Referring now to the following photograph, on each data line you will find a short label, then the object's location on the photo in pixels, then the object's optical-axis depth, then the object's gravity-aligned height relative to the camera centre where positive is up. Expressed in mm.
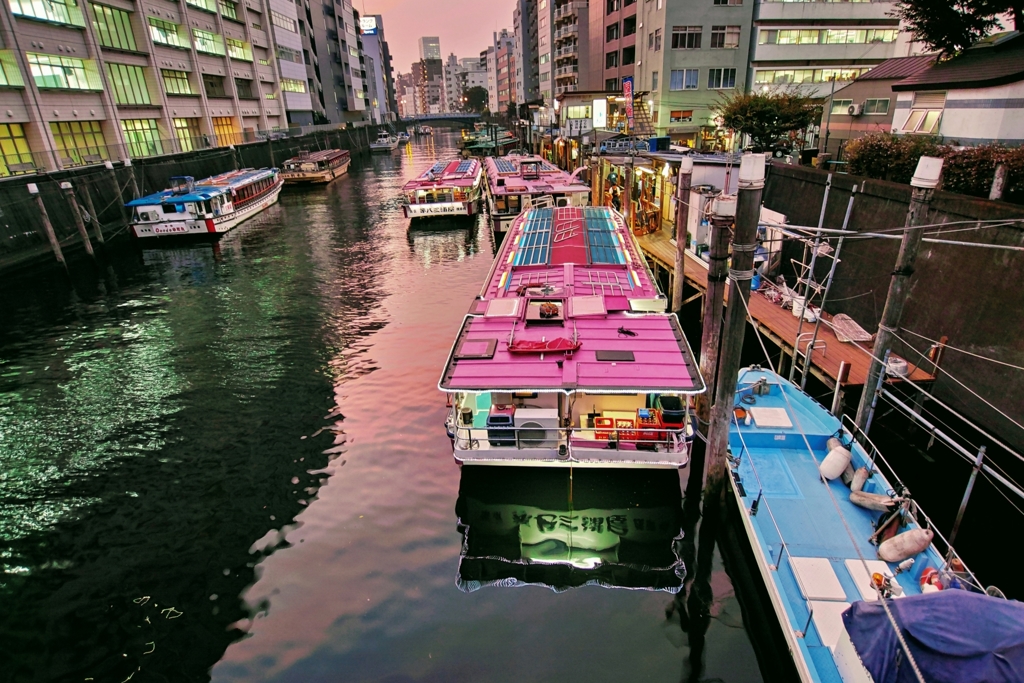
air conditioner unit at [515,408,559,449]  14609 -7515
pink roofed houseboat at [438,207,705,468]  13445 -5856
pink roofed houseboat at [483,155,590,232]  42094 -4759
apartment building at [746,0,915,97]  56219 +7060
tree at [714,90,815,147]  37688 +73
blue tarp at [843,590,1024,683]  6516 -6318
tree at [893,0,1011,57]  25969 +4078
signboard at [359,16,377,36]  192125 +36880
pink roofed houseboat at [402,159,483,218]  48406 -5482
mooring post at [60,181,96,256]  38562 -4291
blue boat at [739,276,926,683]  6629 -6427
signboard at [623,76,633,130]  53644 +2712
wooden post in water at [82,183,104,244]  42966 -4527
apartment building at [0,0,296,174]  44500 +7146
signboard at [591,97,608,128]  63031 +1414
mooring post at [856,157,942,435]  10812 -3359
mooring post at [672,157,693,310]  22062 -3094
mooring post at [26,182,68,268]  35103 -4181
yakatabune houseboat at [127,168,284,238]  43719 -4952
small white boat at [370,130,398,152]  126438 -1459
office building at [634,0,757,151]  56562 +5937
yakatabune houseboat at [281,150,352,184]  76188 -3855
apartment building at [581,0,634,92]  71688 +10961
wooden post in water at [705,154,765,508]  10547 -4042
